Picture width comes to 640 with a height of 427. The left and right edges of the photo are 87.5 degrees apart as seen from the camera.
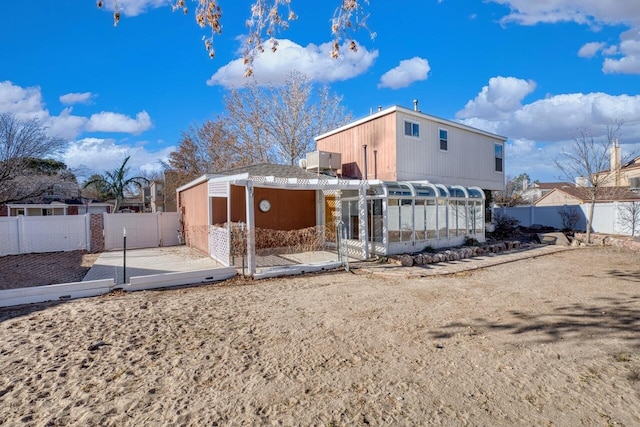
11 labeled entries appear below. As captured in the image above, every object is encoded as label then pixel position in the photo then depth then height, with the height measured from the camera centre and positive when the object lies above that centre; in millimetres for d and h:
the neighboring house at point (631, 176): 26391 +2431
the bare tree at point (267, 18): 4367 +2598
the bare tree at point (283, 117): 24875 +7170
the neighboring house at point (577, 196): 20548 +842
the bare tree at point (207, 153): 26484 +4990
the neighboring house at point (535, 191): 40719 +2145
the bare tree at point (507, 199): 27719 +760
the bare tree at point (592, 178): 14781 +1305
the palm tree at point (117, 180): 30406 +3089
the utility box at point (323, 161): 14336 +2168
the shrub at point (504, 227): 16931 -1040
